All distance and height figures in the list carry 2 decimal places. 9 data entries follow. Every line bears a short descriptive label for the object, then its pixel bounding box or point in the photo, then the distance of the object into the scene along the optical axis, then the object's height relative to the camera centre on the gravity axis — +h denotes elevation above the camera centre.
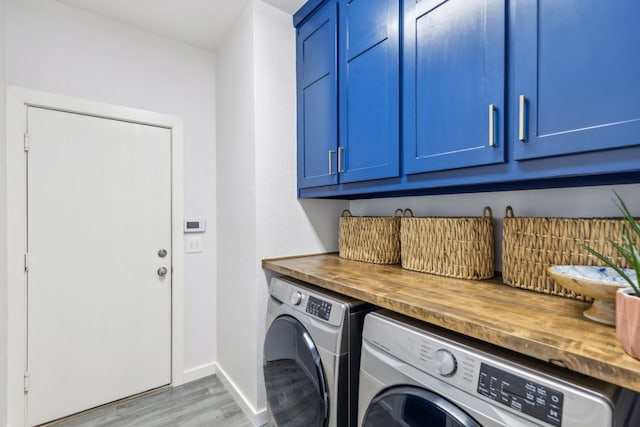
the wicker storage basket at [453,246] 1.20 -0.15
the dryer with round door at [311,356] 1.11 -0.62
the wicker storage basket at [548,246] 0.89 -0.12
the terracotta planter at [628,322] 0.55 -0.22
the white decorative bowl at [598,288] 0.69 -0.19
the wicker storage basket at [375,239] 1.59 -0.16
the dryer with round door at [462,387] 0.57 -0.41
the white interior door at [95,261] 1.74 -0.33
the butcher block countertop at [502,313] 0.57 -0.28
